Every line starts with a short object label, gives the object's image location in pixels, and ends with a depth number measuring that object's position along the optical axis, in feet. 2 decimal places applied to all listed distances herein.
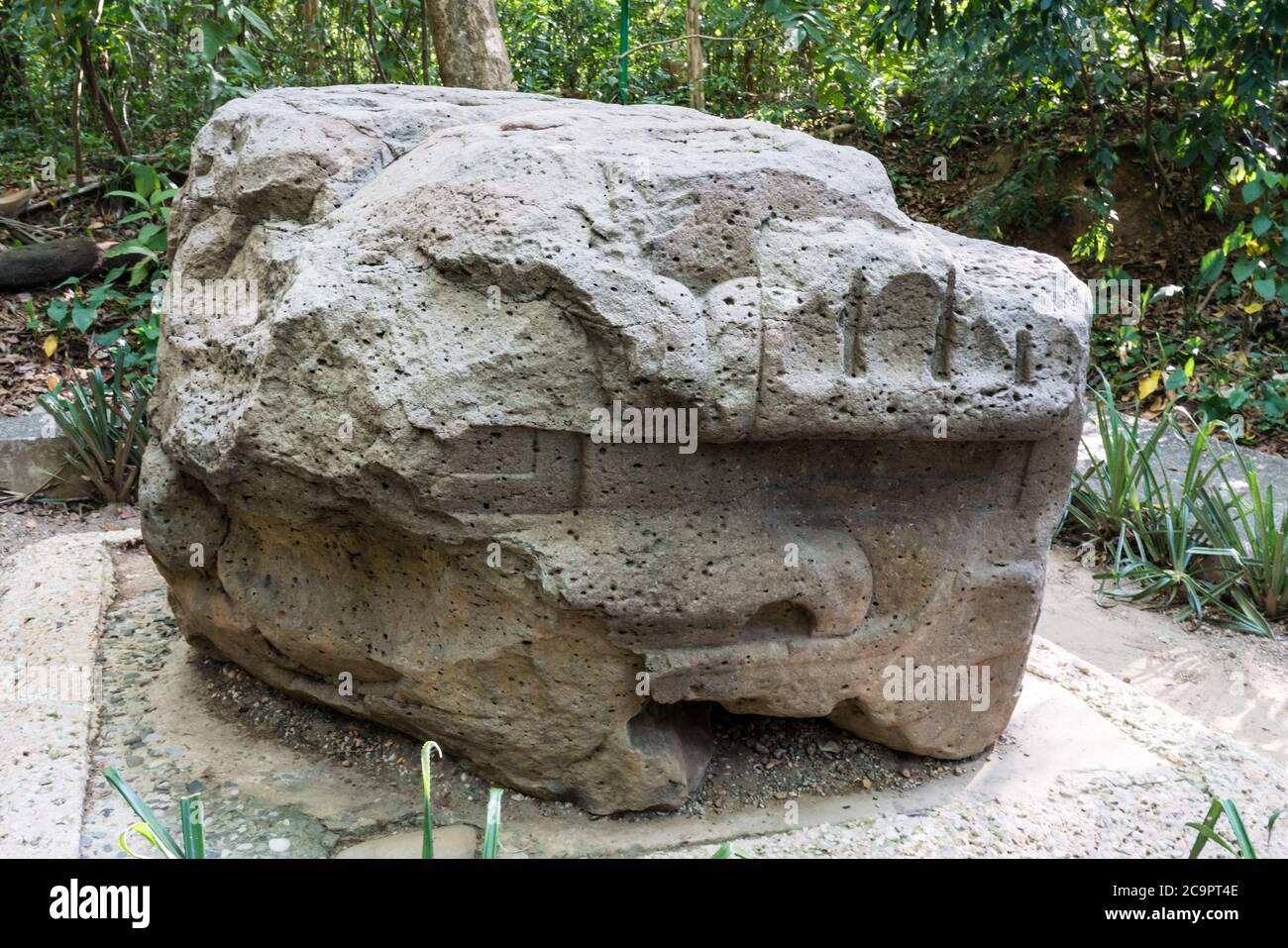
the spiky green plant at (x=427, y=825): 5.79
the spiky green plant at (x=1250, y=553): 13.46
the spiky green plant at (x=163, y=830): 5.96
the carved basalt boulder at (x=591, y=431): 6.88
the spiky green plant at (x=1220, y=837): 6.45
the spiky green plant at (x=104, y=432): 15.47
